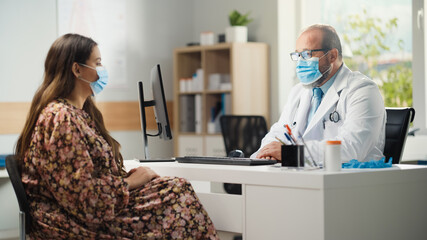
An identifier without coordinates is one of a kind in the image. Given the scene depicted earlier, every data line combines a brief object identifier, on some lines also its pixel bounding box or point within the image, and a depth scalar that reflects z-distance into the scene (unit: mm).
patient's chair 2074
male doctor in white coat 2570
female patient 2045
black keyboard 2418
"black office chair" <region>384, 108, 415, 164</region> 2795
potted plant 5271
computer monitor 2865
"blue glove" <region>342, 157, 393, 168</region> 2296
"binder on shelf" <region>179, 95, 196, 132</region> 5641
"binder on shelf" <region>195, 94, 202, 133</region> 5500
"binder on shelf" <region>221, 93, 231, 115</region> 5324
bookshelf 5277
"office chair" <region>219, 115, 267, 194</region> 4484
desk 2037
